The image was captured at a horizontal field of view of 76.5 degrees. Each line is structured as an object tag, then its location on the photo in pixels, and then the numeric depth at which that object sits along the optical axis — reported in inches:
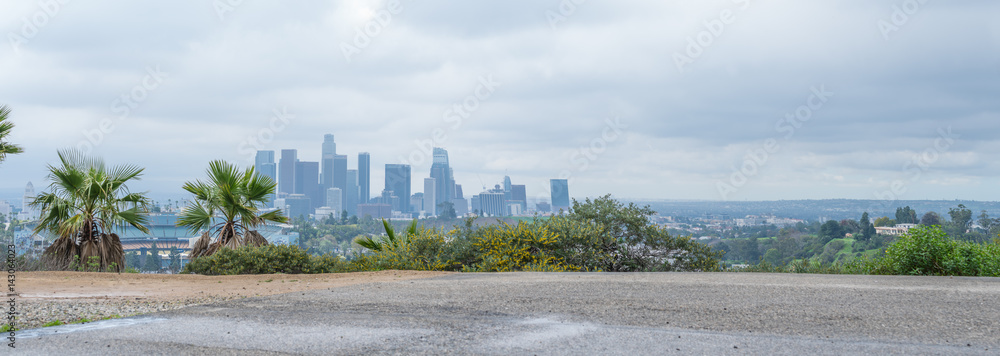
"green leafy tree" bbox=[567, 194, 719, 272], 546.9
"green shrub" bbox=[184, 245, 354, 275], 493.7
